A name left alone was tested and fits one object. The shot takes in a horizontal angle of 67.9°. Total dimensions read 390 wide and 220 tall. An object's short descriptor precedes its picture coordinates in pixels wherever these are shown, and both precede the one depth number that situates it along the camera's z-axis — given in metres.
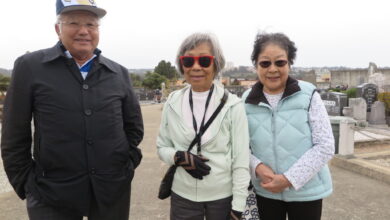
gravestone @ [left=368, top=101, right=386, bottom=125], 11.13
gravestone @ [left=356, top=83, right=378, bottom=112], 12.12
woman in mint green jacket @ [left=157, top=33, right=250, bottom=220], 1.89
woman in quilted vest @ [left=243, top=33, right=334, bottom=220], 1.94
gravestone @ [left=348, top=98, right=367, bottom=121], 10.40
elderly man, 1.76
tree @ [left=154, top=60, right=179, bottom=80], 55.84
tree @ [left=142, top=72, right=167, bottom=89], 45.22
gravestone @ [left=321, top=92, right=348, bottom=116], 10.89
